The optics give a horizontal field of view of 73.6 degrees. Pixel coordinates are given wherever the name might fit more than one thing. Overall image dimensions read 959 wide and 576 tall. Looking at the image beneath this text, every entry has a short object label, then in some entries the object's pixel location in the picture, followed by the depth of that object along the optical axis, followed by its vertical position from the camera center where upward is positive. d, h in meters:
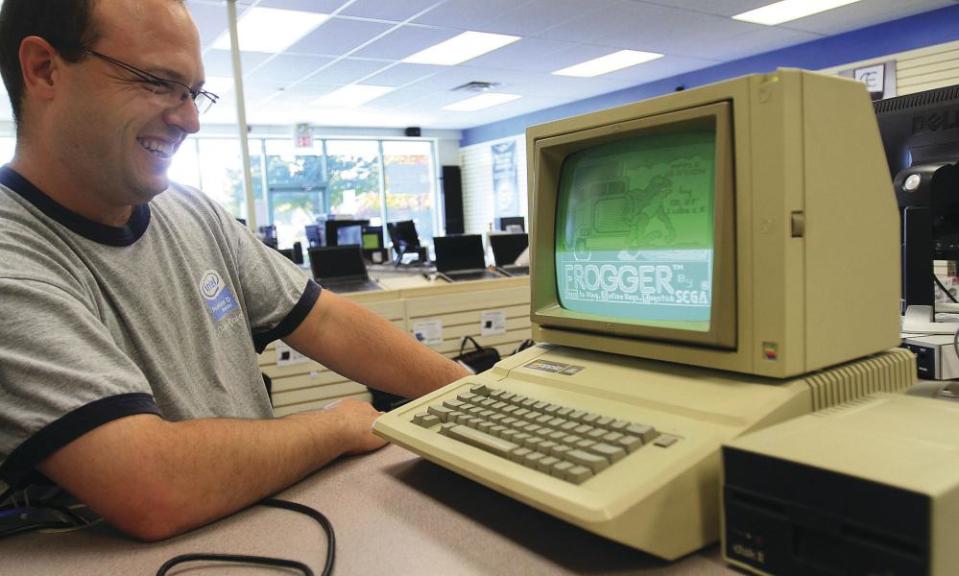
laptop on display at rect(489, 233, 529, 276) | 3.60 -0.10
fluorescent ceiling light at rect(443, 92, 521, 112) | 8.16 +1.72
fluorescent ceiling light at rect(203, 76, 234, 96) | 6.39 +1.66
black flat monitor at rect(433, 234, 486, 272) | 3.08 -0.10
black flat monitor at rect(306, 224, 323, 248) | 6.27 +0.05
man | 0.65 -0.09
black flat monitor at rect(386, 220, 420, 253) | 6.66 +0.01
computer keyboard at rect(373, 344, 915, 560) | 0.50 -0.19
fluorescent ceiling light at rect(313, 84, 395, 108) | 7.36 +1.71
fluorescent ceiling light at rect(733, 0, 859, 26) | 4.88 +1.60
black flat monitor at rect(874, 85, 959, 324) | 1.12 +0.05
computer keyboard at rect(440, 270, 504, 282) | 2.98 -0.20
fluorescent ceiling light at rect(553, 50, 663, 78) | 6.26 +1.66
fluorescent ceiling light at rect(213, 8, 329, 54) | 4.70 +1.67
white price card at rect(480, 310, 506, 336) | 2.79 -0.40
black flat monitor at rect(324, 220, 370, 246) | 5.29 +0.06
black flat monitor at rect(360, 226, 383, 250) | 5.27 -0.01
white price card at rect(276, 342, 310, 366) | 2.44 -0.44
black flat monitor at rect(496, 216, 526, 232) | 7.25 +0.09
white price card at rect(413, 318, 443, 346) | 2.63 -0.40
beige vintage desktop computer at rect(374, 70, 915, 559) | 0.54 -0.10
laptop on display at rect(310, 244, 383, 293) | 2.93 -0.12
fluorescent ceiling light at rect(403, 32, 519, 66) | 5.51 +1.67
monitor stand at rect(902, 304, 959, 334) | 1.12 -0.21
